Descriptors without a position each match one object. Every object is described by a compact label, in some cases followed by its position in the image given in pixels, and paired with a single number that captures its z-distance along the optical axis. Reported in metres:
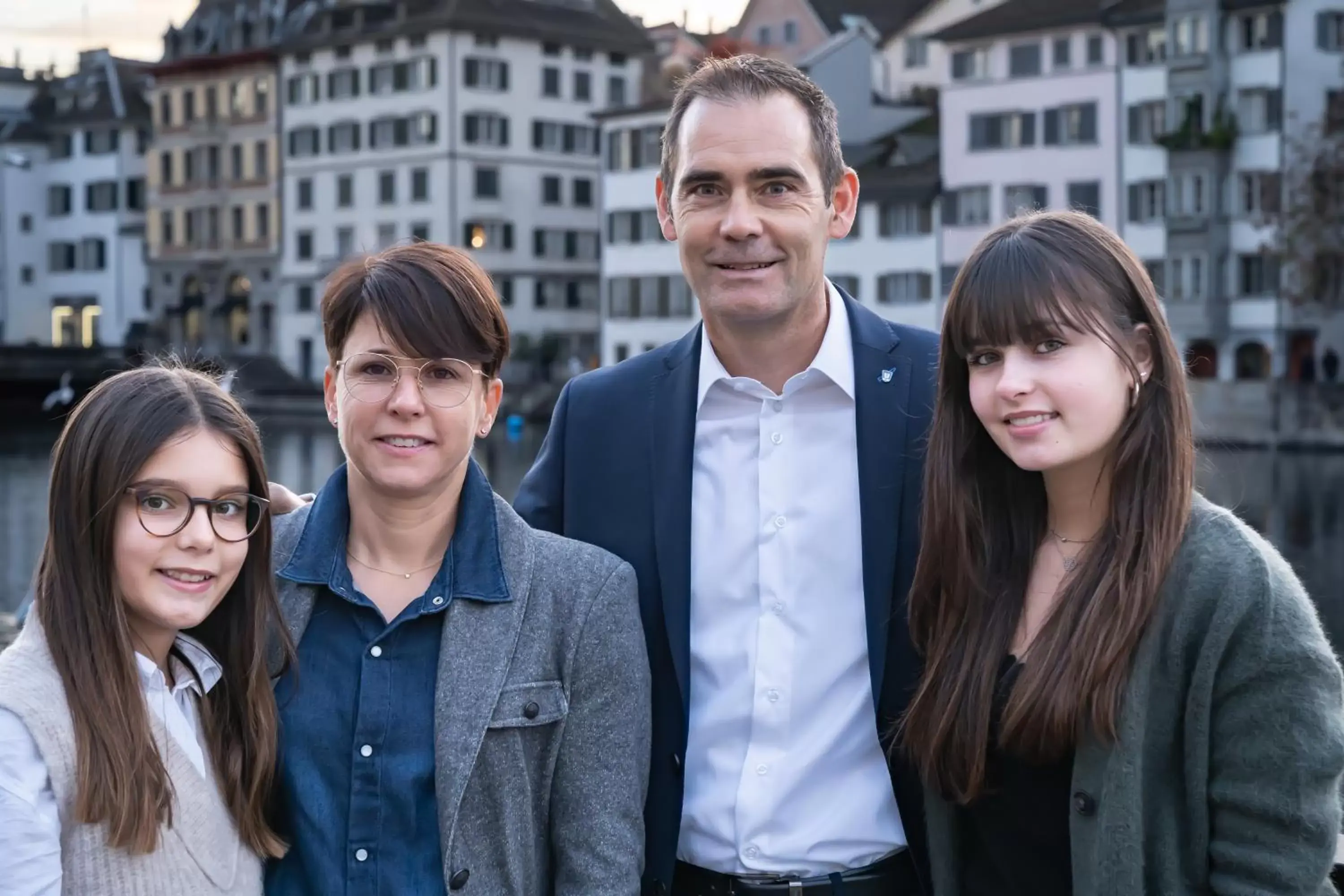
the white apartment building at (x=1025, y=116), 48.94
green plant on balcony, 45.22
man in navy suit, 3.75
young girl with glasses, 2.90
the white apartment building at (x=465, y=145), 62.72
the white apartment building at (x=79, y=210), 77.19
